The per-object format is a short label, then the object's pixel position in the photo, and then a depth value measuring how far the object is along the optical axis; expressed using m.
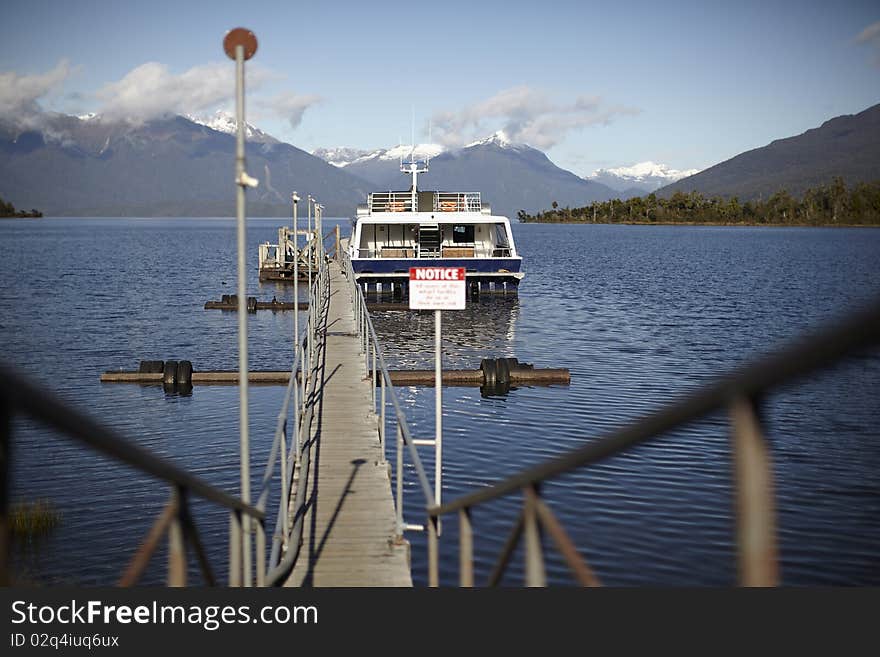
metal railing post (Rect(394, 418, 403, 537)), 9.06
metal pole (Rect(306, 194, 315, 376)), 17.00
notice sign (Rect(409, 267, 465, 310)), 9.65
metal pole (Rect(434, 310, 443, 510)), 10.37
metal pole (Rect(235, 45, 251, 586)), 5.63
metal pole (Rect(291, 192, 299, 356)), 19.06
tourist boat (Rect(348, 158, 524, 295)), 42.41
